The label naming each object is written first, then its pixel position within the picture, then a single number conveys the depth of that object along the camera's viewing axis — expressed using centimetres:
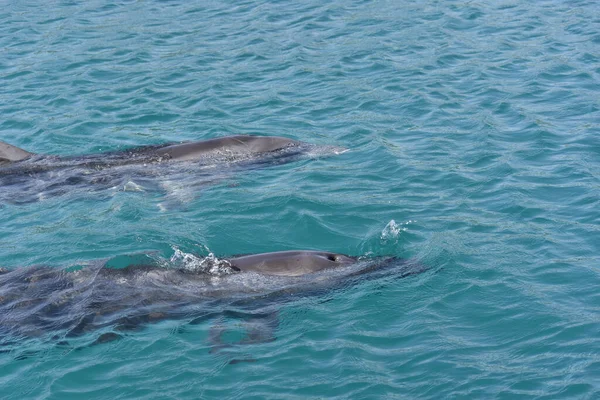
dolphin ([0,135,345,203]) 2848
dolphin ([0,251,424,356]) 1962
